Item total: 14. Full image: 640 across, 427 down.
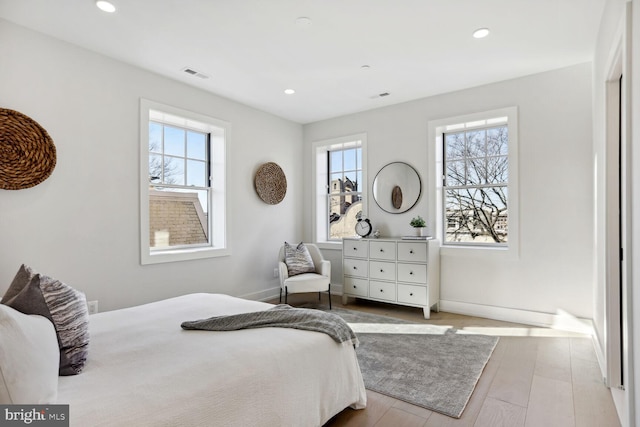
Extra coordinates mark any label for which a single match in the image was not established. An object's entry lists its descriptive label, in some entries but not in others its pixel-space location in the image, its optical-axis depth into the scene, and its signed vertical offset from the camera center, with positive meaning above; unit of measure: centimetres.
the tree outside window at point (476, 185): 404 +38
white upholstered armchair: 420 -76
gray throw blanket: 199 -62
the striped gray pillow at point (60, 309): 143 -39
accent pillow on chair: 447 -56
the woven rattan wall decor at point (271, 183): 477 +49
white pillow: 105 -48
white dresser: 400 -66
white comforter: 125 -66
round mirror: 449 +40
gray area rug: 226 -116
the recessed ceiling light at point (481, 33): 280 +151
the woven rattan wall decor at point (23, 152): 254 +50
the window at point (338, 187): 520 +46
